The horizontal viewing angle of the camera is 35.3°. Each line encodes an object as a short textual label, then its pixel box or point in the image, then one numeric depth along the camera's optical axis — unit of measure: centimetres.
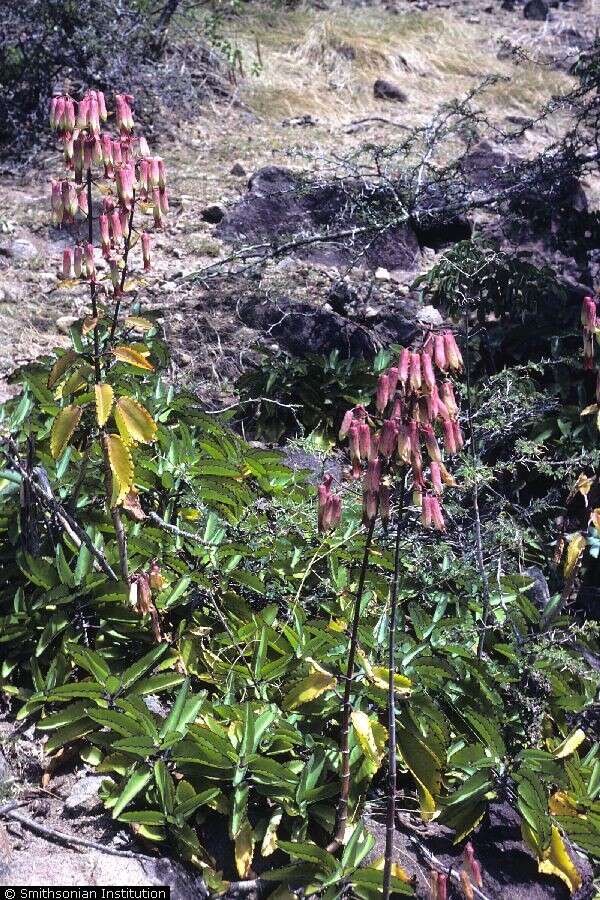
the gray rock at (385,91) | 1005
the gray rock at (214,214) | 707
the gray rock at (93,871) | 249
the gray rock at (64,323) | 557
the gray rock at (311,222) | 637
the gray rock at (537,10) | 1293
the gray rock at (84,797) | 279
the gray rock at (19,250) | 638
